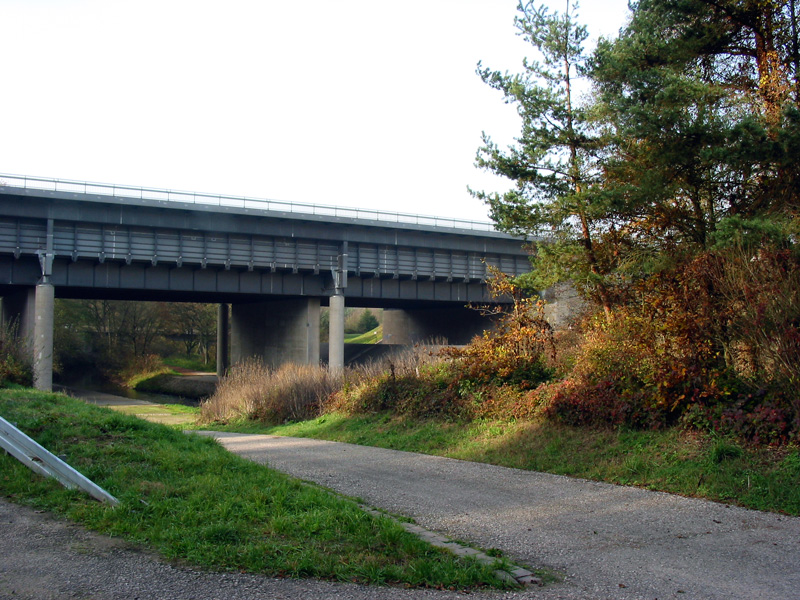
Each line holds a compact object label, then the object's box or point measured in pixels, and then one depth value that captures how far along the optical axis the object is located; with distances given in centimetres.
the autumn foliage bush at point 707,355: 1004
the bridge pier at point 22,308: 3831
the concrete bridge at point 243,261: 3781
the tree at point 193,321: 6831
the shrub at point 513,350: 1552
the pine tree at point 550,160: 1602
